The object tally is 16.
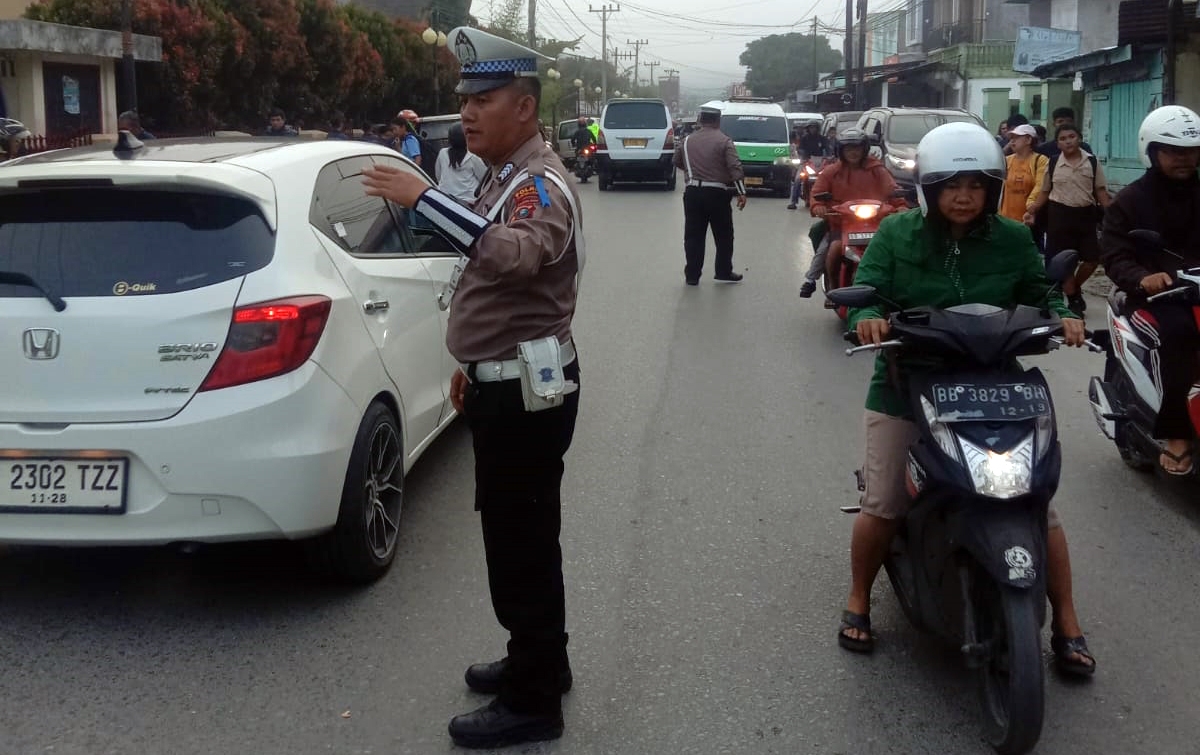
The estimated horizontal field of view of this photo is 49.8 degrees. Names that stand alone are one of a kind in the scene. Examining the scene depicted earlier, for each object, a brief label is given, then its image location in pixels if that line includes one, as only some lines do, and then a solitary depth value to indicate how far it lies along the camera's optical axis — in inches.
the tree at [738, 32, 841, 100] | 4436.5
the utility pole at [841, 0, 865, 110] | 1995.6
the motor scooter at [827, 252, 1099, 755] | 132.9
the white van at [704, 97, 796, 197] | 1040.8
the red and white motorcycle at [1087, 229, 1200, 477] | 217.2
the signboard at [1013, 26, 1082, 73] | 1288.1
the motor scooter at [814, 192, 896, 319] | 397.7
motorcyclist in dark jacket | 218.8
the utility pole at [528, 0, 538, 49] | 1947.6
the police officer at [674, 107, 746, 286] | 508.4
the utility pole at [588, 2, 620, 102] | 3877.0
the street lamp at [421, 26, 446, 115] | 1285.7
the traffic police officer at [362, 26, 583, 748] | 132.1
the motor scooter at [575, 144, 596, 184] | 1305.2
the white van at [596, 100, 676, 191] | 1091.9
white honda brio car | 164.2
